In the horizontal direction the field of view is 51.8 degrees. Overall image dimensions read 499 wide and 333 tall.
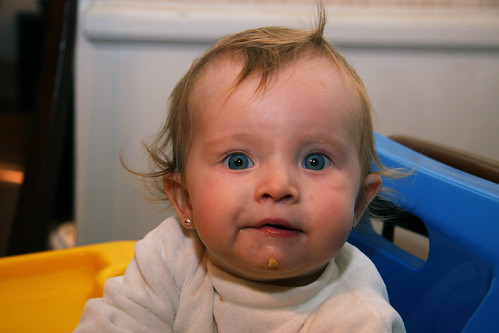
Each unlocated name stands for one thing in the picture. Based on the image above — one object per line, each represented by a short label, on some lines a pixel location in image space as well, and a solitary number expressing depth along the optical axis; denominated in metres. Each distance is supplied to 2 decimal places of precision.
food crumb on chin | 0.43
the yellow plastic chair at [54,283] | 0.60
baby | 0.44
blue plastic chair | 0.50
